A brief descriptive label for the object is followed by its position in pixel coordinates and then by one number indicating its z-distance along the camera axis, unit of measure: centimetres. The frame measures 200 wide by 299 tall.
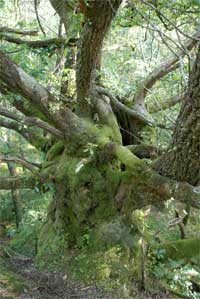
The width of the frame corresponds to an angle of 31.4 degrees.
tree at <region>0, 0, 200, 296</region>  352
